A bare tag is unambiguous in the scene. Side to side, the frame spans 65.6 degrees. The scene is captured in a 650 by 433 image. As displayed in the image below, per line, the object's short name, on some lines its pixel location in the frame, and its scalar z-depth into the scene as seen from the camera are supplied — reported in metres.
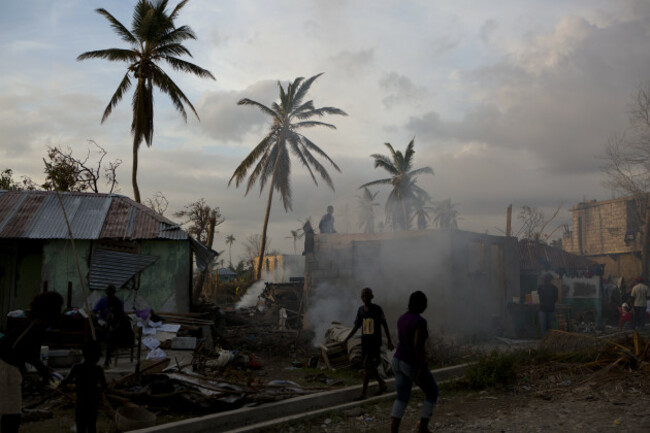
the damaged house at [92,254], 11.62
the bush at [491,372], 7.49
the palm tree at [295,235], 58.04
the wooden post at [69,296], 11.22
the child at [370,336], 7.02
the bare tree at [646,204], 22.59
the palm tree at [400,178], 36.72
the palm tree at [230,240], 66.19
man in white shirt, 14.34
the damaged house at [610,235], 30.11
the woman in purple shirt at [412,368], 4.72
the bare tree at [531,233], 27.80
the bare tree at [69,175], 20.53
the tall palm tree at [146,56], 18.41
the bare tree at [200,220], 23.13
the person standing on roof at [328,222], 17.03
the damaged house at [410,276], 13.88
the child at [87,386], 4.35
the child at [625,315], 14.89
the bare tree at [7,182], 21.28
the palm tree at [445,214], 55.87
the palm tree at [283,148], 26.12
